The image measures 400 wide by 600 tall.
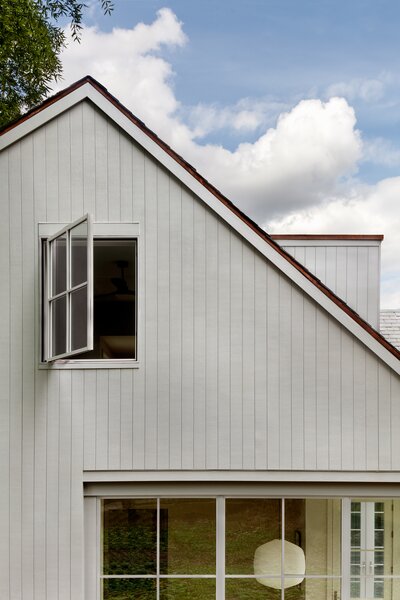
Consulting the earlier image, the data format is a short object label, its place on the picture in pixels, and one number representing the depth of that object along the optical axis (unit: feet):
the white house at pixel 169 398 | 17.80
